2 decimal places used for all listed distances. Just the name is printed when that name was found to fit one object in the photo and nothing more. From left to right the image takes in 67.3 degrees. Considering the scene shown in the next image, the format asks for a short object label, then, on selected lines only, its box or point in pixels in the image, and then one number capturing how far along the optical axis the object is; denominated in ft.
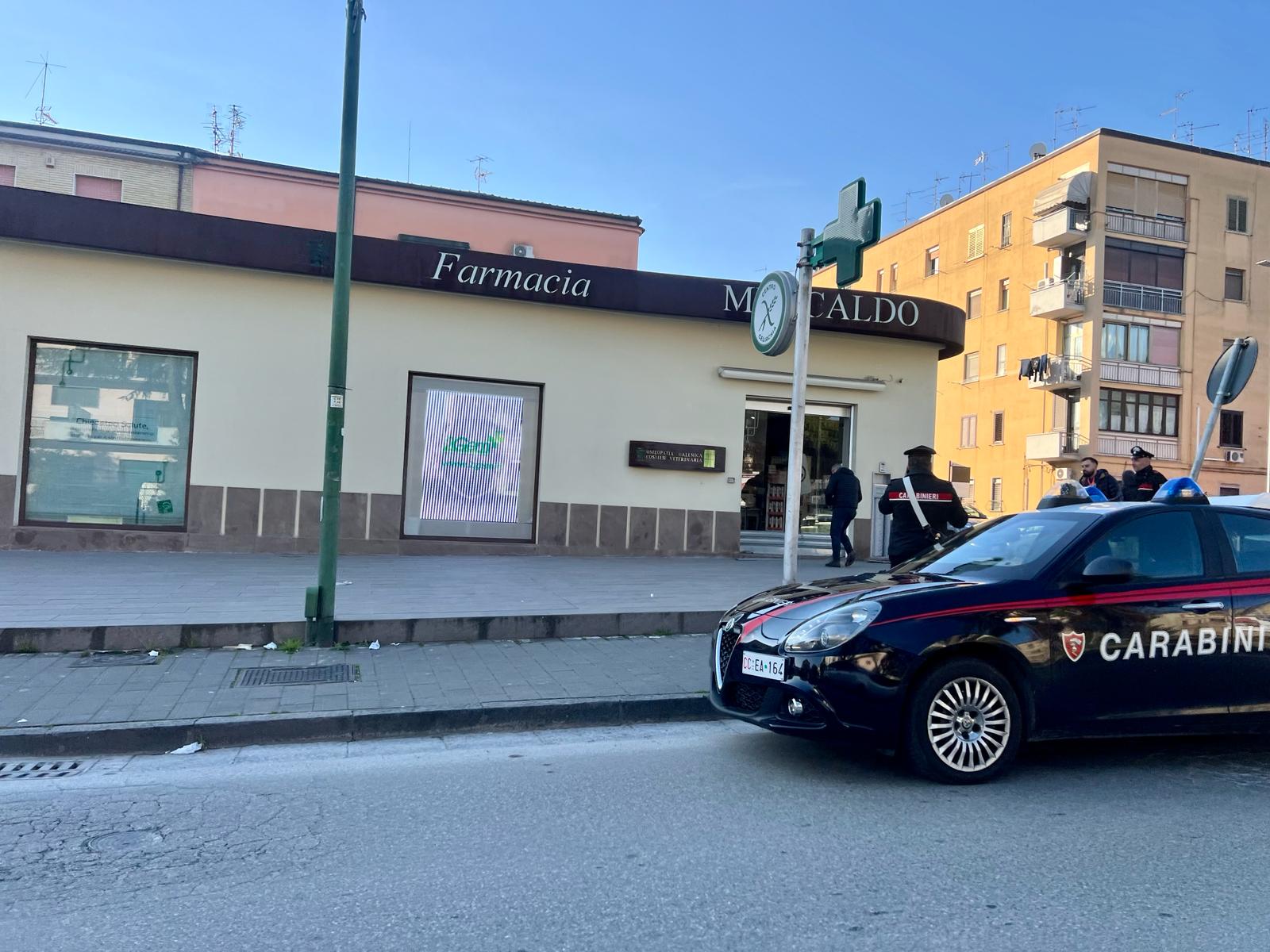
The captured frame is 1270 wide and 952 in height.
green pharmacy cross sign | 24.72
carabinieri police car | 15.98
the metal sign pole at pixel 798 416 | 25.45
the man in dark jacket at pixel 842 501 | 45.01
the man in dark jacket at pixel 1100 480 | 38.25
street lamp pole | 25.94
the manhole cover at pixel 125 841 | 13.30
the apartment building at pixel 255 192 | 65.31
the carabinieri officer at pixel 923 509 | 26.09
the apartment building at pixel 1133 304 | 120.16
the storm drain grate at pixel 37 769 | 16.72
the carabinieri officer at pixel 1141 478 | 35.86
